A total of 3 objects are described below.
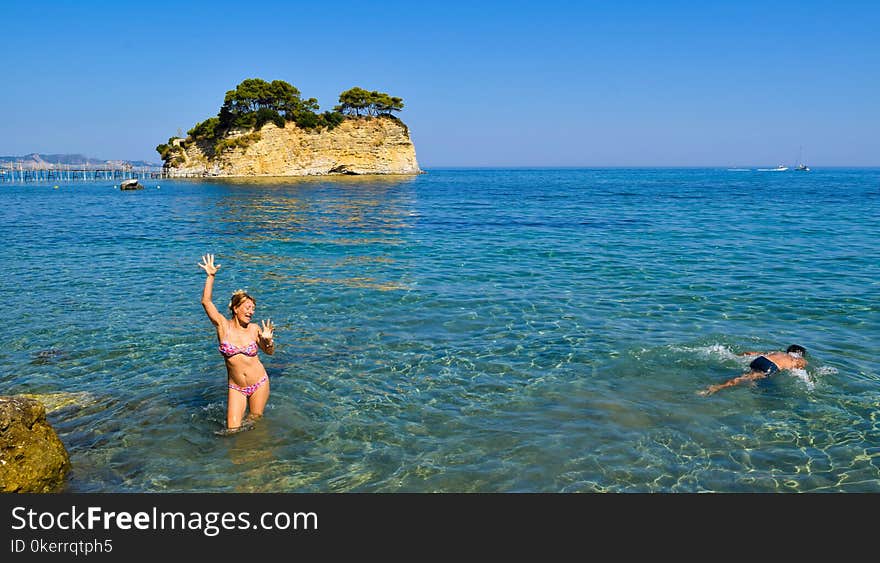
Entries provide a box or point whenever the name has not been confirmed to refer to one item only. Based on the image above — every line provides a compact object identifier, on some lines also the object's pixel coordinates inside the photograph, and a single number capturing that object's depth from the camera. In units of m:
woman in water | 7.96
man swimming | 10.01
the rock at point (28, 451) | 6.38
